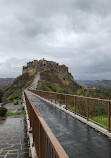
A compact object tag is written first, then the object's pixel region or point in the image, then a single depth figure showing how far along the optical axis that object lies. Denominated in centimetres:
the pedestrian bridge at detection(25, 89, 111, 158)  244
